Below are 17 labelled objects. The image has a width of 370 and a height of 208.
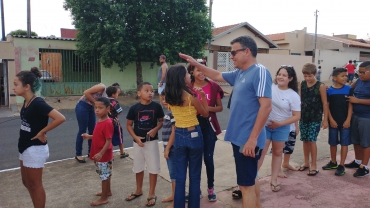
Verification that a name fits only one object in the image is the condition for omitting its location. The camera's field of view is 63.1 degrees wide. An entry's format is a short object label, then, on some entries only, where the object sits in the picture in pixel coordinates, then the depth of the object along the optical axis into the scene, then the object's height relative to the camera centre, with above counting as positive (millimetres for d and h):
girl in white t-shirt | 4152 -544
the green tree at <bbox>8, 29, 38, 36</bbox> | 31309 +4552
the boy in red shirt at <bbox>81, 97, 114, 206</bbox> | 3785 -913
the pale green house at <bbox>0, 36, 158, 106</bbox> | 13102 +418
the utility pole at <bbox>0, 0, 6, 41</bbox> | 14593 +2453
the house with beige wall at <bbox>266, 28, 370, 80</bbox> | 28391 +3330
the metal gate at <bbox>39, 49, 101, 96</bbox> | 14070 +172
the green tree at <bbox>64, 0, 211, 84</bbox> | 13133 +2201
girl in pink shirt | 3707 -523
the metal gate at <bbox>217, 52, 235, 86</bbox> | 19298 +966
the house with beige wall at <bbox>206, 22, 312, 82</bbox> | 19328 +2060
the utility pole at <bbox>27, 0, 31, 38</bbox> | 14270 +2869
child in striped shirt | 3572 -791
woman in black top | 3152 -593
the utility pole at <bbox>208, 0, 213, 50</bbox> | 18719 +3948
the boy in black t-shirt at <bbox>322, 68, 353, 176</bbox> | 4766 -542
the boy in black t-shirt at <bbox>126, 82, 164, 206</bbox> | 3855 -672
